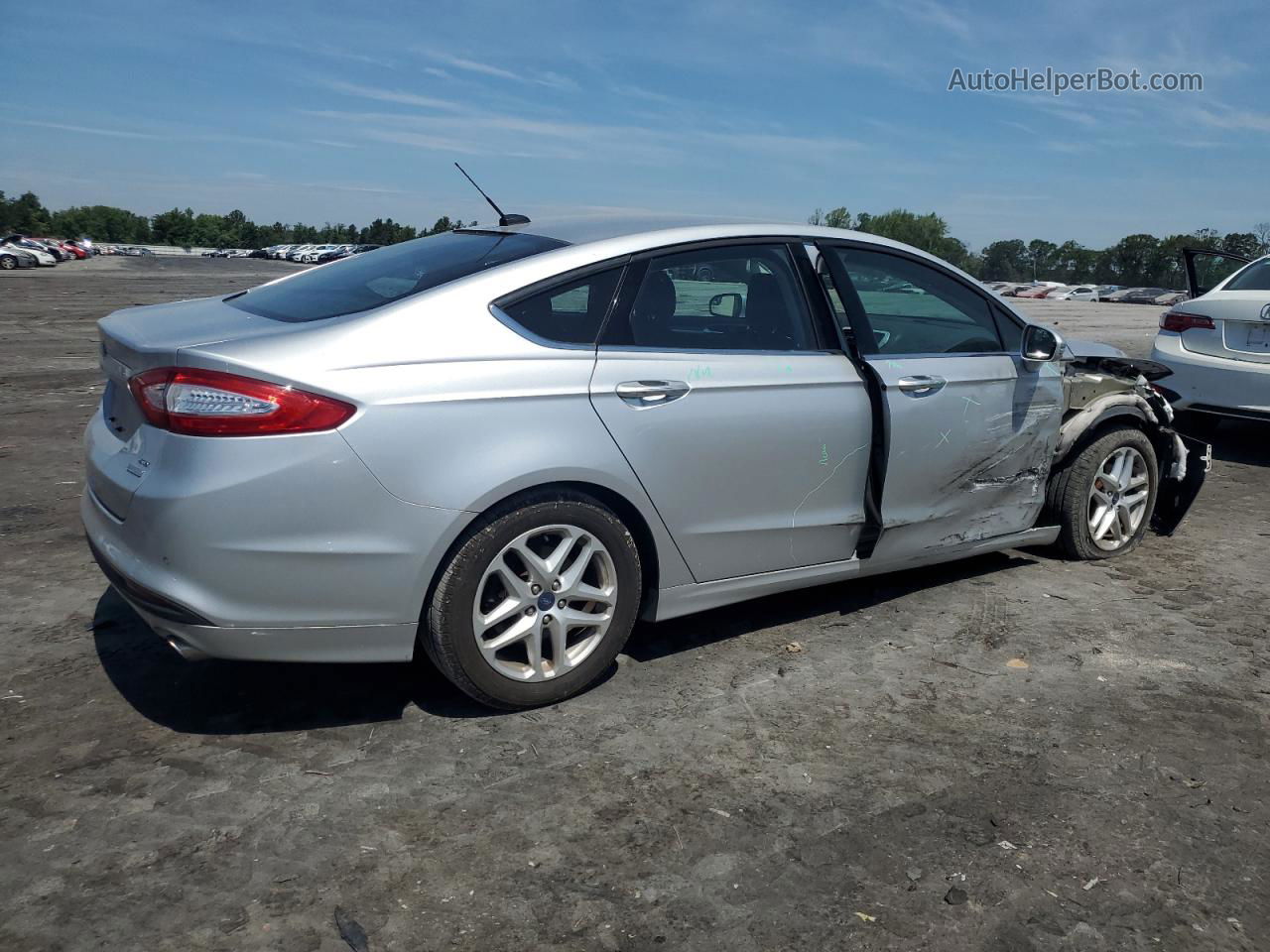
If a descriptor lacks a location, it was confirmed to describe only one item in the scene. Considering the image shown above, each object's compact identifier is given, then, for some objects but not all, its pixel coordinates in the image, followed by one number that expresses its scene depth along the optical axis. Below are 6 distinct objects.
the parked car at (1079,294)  91.44
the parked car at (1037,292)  94.56
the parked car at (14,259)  53.86
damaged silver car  3.08
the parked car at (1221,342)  7.59
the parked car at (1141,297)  84.81
